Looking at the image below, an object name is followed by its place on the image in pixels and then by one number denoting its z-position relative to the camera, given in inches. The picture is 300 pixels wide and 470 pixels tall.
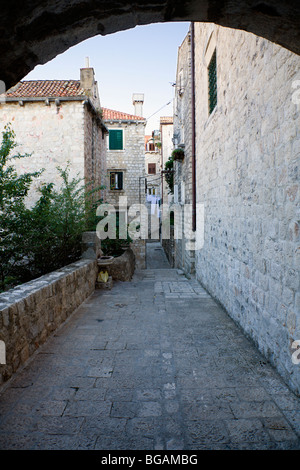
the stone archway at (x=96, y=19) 60.1
